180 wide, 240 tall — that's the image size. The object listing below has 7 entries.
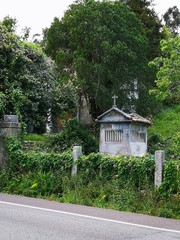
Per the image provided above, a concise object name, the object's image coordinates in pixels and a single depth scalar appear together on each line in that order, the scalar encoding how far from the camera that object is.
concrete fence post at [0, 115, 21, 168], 17.05
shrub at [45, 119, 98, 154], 21.16
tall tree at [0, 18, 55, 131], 18.97
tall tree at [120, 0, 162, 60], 37.03
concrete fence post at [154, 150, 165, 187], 12.66
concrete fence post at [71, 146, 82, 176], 14.82
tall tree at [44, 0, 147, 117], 28.25
